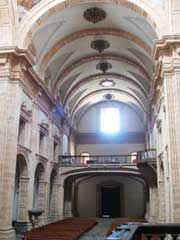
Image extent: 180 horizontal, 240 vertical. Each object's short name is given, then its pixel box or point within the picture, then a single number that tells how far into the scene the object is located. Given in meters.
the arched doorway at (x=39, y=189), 15.01
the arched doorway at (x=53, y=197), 17.33
